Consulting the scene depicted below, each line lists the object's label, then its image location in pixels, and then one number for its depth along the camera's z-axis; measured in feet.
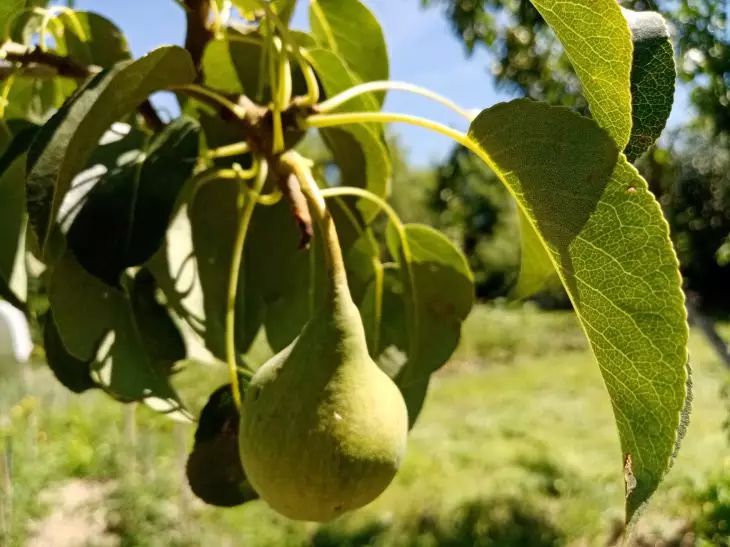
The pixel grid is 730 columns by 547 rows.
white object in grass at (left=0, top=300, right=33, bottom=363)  9.67
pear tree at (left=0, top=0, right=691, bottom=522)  0.32
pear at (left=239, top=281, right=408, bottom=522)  0.39
